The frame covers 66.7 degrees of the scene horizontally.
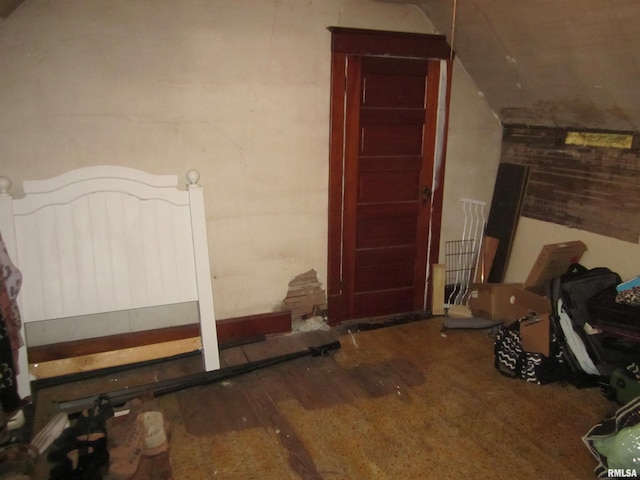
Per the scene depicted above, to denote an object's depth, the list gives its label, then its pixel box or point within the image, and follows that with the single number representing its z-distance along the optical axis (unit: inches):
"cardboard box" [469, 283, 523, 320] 132.4
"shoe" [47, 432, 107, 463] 78.2
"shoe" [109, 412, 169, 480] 78.0
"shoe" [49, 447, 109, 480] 74.0
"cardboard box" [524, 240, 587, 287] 122.9
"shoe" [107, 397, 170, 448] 85.2
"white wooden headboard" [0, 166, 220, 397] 88.4
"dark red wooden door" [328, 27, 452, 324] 125.6
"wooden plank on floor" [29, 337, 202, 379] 100.9
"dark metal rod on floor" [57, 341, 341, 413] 95.1
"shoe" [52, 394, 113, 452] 80.7
